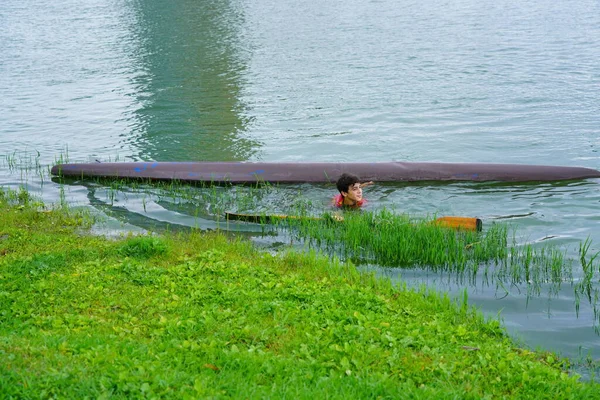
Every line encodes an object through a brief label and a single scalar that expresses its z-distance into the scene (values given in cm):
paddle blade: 891
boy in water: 1055
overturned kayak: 1161
